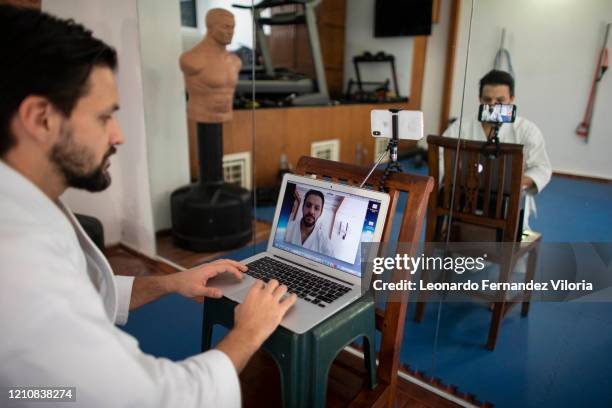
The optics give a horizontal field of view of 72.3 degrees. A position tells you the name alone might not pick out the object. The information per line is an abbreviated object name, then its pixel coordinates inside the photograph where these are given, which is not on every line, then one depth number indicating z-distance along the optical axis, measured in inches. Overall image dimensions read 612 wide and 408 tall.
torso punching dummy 98.3
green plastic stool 36.0
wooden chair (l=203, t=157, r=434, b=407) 36.6
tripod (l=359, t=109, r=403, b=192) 44.2
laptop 40.4
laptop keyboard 40.6
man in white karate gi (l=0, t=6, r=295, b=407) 22.9
